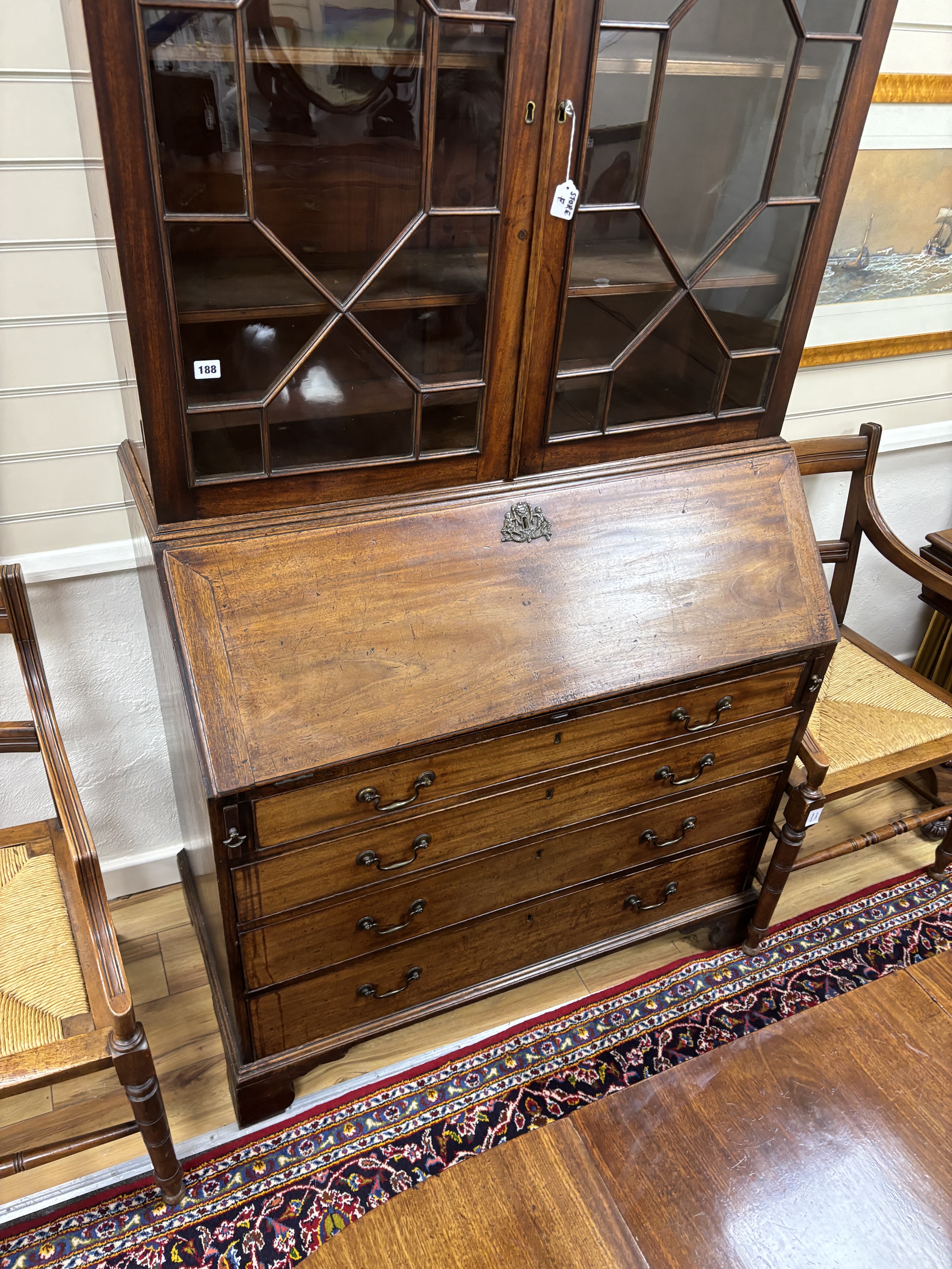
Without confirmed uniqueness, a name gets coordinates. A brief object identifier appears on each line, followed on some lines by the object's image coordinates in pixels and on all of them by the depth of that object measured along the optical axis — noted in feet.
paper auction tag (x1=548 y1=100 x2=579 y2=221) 4.29
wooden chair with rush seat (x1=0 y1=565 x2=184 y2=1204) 4.39
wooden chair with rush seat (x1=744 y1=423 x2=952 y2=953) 6.42
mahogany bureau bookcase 3.84
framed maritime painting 6.52
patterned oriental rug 5.24
